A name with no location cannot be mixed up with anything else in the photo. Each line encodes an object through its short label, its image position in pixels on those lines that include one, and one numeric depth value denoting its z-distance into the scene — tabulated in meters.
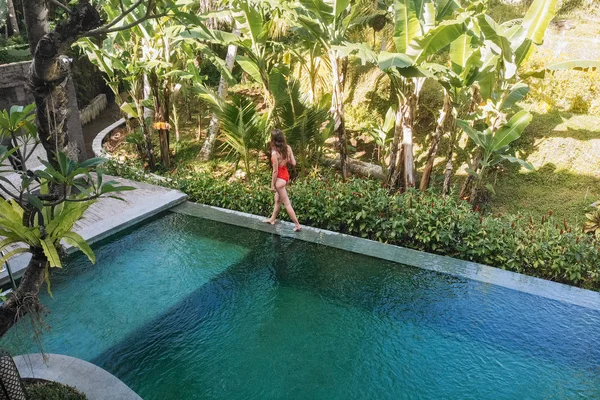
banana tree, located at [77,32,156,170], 8.18
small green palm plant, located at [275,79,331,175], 7.87
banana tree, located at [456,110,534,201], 6.33
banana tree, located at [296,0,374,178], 6.55
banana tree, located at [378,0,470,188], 5.80
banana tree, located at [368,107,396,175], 8.30
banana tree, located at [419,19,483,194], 6.18
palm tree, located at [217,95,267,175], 7.96
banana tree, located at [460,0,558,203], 5.63
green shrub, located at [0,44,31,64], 11.36
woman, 6.52
